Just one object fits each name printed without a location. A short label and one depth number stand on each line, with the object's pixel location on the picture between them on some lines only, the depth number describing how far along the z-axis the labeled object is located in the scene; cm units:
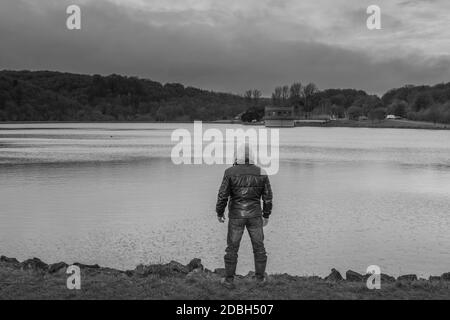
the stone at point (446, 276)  1072
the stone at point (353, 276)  1067
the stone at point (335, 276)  1070
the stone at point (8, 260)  1203
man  856
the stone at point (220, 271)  1055
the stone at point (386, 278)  1035
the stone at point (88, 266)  1133
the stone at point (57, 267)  1077
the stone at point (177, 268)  1067
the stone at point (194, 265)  1126
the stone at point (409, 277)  1091
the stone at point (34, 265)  1087
